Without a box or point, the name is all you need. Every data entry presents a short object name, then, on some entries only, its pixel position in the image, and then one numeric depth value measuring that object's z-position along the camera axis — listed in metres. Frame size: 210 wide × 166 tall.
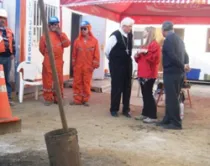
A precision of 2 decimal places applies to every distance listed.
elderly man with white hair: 6.20
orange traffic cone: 5.00
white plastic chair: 7.39
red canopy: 12.22
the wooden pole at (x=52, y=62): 3.02
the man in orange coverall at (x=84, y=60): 7.21
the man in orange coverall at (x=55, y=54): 7.14
